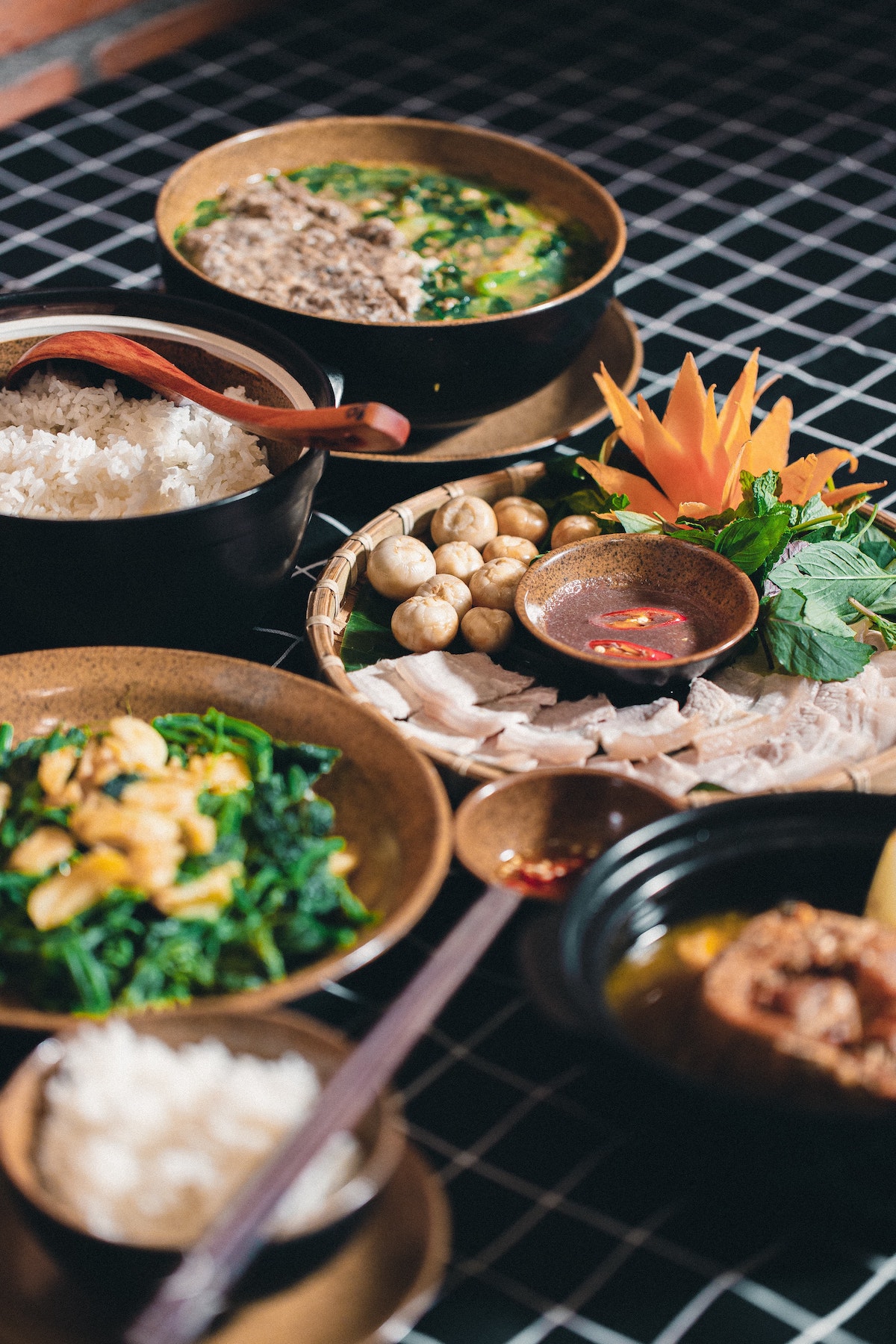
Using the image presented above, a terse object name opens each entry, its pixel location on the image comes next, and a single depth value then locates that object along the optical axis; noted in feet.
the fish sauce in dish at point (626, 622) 4.39
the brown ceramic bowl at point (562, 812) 4.08
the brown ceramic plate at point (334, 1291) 3.69
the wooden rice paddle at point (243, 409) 4.22
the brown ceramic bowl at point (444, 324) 4.65
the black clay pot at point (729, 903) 3.71
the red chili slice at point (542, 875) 4.05
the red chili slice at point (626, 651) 4.36
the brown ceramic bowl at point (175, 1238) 3.64
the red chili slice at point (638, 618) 4.43
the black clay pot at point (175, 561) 4.21
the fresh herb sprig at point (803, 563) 4.34
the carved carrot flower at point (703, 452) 4.58
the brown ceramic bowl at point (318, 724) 3.96
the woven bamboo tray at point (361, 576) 4.14
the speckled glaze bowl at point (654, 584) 4.30
